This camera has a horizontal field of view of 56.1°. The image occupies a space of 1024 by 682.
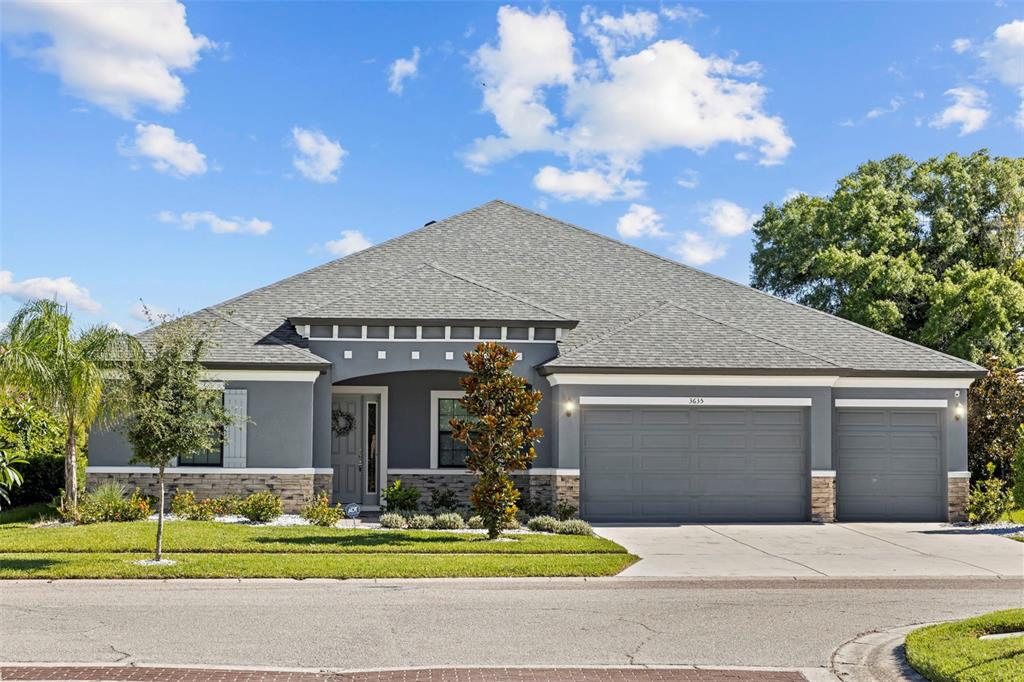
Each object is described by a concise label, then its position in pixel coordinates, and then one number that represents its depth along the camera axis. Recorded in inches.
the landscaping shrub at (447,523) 724.0
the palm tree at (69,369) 740.0
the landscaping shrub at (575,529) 692.7
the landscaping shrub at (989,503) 840.9
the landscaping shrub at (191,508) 763.4
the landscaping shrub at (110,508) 736.3
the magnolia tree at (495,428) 657.6
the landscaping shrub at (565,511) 793.6
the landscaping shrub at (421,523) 723.4
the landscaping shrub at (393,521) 725.9
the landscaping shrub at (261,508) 741.3
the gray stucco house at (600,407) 807.7
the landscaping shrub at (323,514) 740.0
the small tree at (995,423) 897.5
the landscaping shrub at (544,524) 706.8
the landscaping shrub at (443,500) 848.9
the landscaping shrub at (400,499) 816.9
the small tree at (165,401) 558.9
